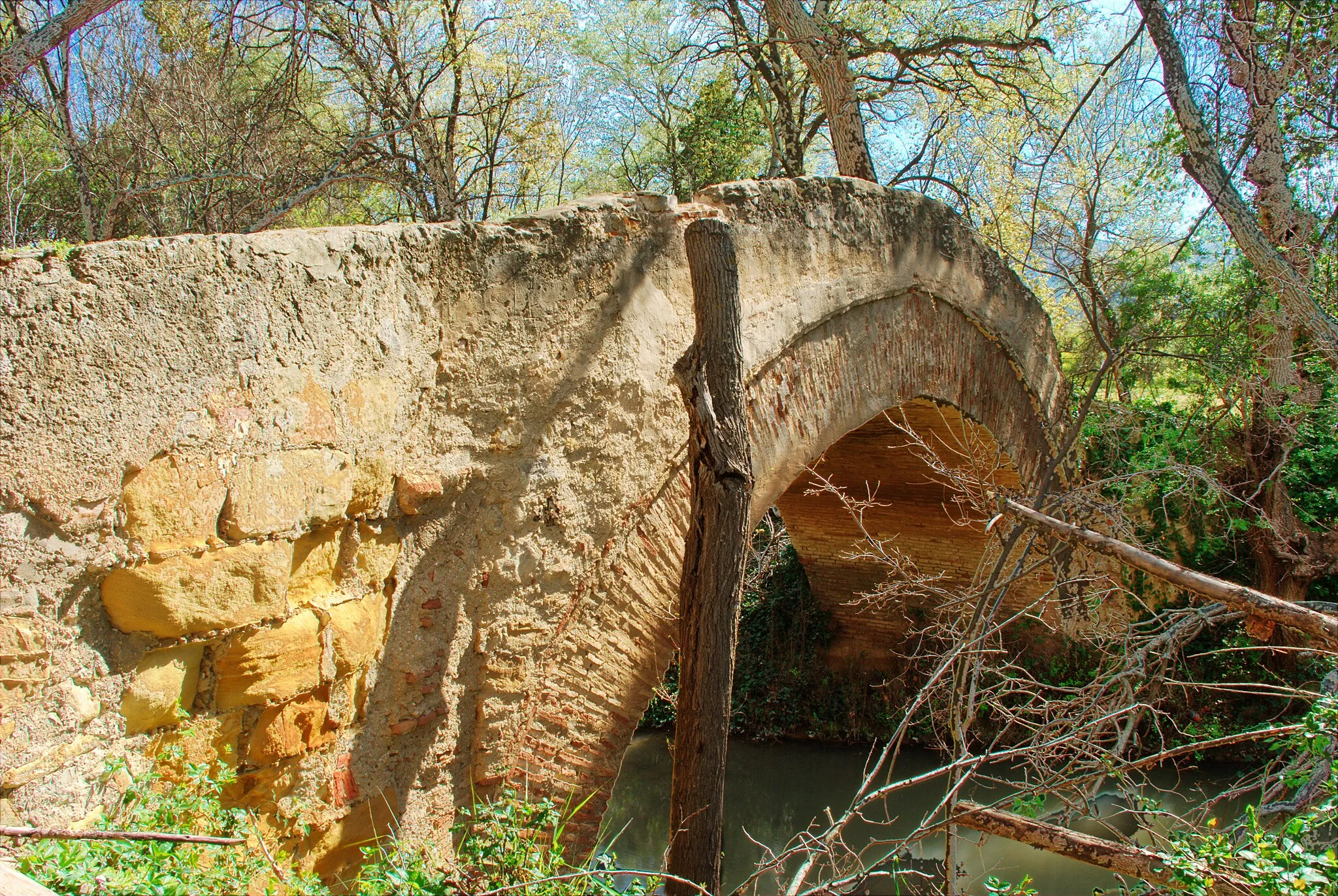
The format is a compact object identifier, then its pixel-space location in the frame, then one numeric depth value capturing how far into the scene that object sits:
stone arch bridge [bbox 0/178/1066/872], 2.05
